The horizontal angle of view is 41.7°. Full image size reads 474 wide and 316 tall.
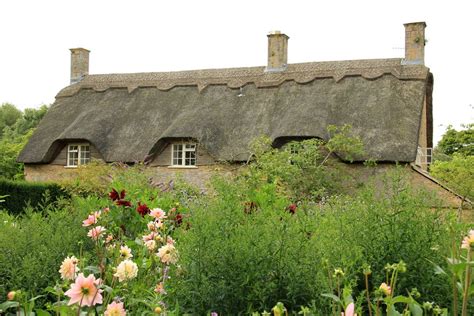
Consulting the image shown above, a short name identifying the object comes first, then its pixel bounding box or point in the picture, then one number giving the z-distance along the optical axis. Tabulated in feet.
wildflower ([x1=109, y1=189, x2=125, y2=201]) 17.67
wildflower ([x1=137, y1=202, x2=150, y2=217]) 16.11
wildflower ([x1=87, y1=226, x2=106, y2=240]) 11.03
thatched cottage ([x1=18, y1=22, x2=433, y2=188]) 66.23
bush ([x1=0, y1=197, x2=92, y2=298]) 13.17
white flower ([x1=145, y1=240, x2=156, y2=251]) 11.07
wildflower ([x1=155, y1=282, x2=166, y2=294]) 9.52
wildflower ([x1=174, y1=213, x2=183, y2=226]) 16.15
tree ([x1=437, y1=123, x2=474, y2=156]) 114.73
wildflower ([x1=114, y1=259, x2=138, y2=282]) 8.82
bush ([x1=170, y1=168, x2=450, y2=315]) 10.68
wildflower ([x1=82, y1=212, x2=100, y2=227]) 11.85
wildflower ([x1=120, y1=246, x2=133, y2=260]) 10.00
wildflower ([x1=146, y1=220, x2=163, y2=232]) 12.01
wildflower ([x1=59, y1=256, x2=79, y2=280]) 8.67
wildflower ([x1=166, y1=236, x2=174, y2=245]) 11.76
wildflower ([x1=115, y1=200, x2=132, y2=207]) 17.24
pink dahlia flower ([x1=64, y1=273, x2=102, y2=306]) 7.18
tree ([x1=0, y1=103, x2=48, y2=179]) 107.38
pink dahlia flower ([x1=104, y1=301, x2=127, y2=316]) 7.47
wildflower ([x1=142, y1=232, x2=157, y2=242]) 11.67
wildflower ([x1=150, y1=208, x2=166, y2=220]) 12.81
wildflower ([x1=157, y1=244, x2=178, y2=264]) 10.89
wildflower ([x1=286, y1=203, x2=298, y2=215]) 16.74
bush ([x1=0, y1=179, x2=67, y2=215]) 55.93
